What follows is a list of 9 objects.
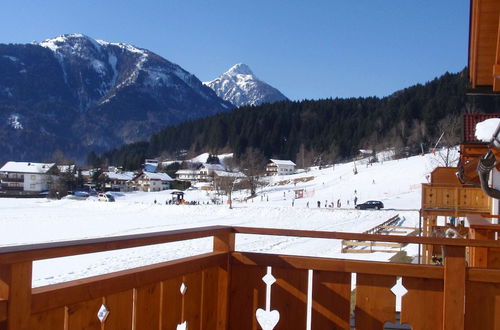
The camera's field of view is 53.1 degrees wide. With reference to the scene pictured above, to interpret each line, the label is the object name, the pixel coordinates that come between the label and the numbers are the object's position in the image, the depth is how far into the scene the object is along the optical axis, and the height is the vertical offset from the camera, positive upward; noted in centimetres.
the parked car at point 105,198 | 6091 -398
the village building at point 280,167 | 11224 +124
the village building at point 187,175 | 11244 -144
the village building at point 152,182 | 9981 -290
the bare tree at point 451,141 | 4866 +408
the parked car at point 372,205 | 4443 -262
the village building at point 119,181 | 9926 -316
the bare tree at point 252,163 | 6919 +168
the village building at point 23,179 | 9631 -321
